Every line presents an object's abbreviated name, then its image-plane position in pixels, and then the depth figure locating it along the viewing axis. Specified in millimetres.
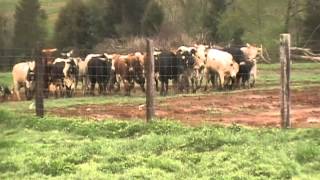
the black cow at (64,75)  27078
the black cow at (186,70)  26812
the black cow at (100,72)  27719
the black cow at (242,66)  27656
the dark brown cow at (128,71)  27359
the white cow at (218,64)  27234
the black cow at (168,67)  26066
